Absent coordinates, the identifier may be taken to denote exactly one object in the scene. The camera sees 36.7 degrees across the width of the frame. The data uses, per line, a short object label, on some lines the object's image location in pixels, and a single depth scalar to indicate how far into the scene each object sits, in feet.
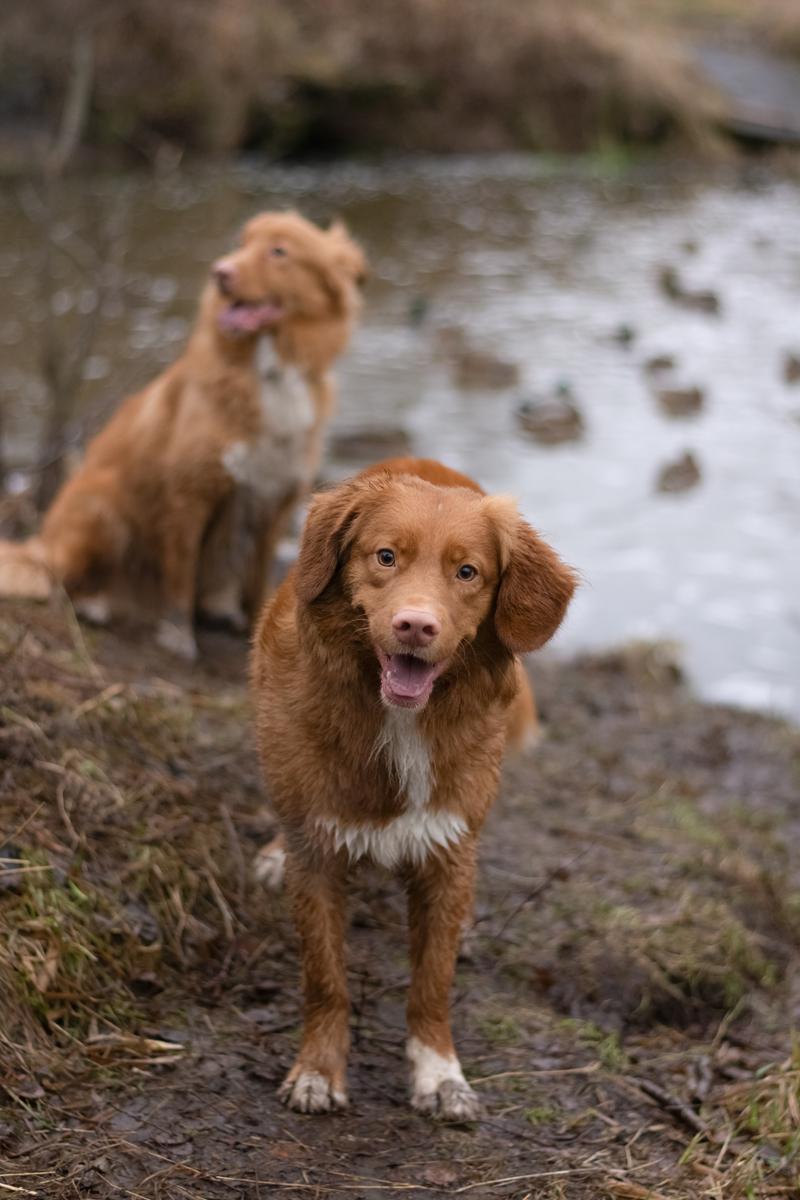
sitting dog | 19.24
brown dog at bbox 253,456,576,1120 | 9.61
